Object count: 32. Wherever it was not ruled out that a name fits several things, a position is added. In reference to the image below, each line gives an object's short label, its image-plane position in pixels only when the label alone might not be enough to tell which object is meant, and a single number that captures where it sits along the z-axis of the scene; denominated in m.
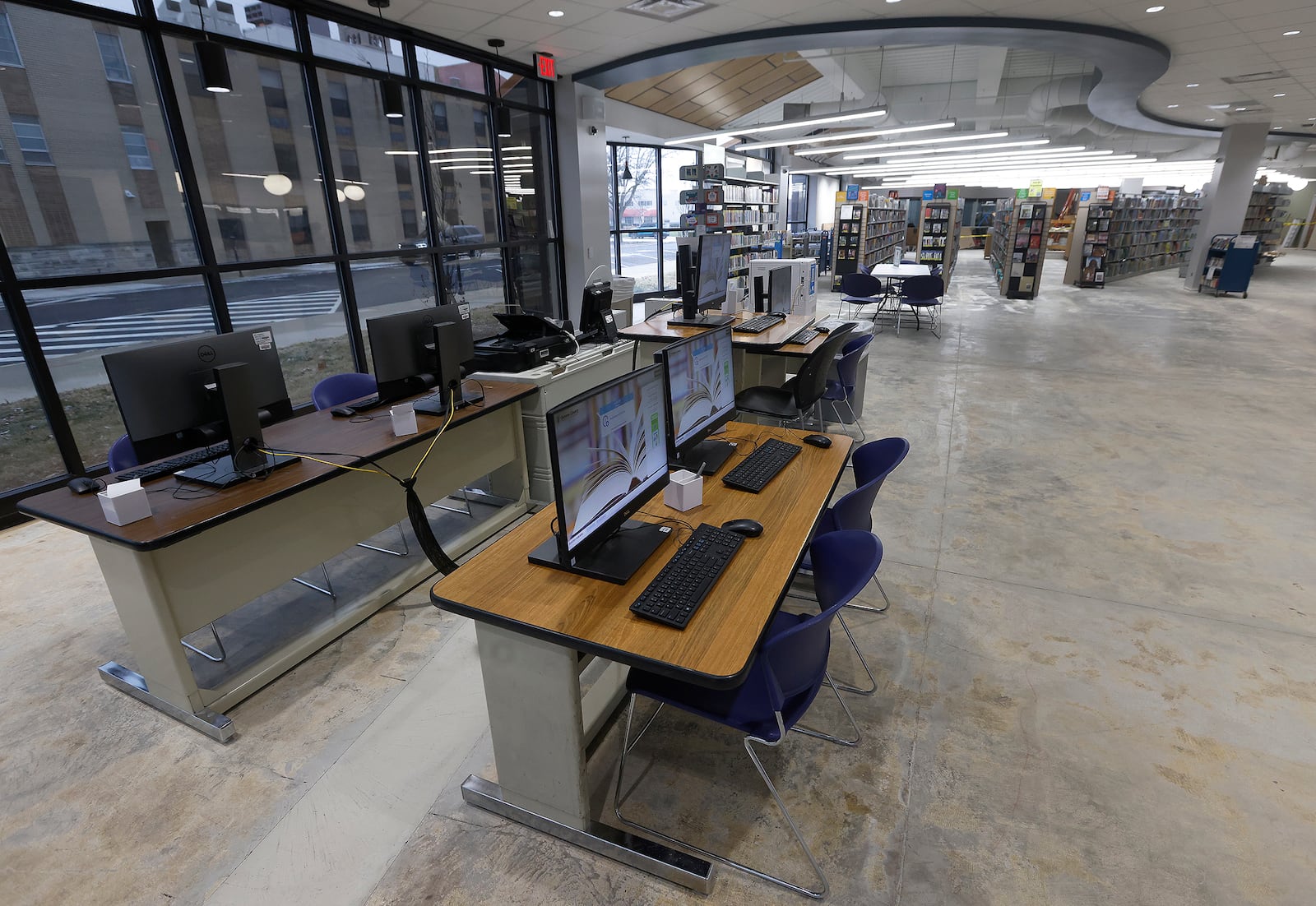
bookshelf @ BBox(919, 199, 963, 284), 14.73
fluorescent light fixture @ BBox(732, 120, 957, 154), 9.16
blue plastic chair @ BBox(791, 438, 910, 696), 2.39
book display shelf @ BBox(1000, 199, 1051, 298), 12.09
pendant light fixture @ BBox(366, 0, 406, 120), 5.13
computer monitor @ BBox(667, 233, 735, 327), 4.80
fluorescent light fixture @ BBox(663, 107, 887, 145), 8.09
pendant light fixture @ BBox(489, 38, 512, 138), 6.64
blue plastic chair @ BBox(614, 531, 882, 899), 1.65
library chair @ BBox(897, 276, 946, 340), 9.10
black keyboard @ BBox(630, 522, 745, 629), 1.61
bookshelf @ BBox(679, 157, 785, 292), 10.80
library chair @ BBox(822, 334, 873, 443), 4.71
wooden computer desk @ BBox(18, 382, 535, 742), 2.25
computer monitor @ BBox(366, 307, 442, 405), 3.07
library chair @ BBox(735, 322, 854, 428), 4.10
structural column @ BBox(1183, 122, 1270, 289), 12.38
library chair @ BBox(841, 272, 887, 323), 9.13
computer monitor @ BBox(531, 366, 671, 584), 1.64
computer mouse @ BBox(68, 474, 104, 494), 2.44
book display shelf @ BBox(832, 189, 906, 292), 12.87
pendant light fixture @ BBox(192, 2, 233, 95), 3.83
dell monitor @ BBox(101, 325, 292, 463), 2.22
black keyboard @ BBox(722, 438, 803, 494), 2.35
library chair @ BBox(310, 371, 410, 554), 3.65
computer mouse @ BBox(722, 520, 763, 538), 1.99
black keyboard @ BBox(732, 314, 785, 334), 4.99
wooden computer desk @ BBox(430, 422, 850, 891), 1.52
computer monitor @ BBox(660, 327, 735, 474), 2.30
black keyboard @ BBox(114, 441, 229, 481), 2.59
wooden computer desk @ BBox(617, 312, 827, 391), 4.62
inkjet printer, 4.01
